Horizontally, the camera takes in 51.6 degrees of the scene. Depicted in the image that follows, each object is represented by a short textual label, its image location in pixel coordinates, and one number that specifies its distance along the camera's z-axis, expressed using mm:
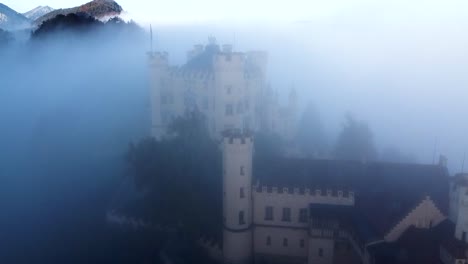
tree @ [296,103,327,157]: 49347
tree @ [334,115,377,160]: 47906
